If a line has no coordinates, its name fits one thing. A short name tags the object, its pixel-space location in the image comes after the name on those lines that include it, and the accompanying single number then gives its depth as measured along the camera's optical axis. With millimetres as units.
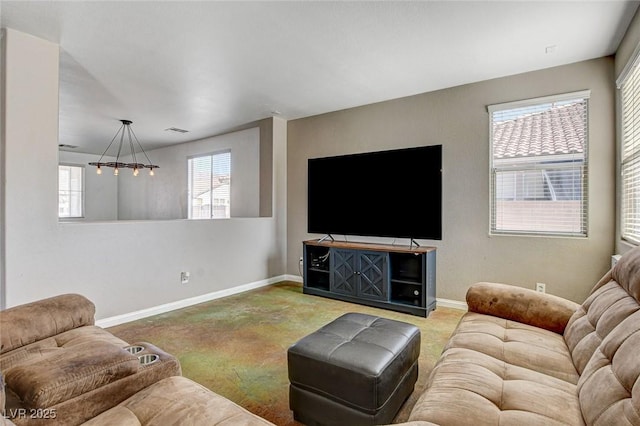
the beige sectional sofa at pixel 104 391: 1088
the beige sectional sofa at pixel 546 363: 1030
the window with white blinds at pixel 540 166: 3129
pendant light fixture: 5129
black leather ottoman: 1521
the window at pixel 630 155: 2432
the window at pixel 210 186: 6230
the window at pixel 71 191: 7805
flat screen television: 3672
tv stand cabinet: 3543
